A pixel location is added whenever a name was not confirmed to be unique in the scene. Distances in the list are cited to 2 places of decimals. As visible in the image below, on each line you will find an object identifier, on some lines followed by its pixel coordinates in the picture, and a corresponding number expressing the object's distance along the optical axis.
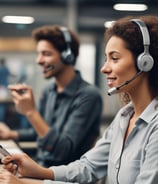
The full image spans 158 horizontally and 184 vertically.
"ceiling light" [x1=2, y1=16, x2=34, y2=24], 5.92
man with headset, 2.27
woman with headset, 1.43
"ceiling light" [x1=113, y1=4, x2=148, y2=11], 5.92
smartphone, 1.56
